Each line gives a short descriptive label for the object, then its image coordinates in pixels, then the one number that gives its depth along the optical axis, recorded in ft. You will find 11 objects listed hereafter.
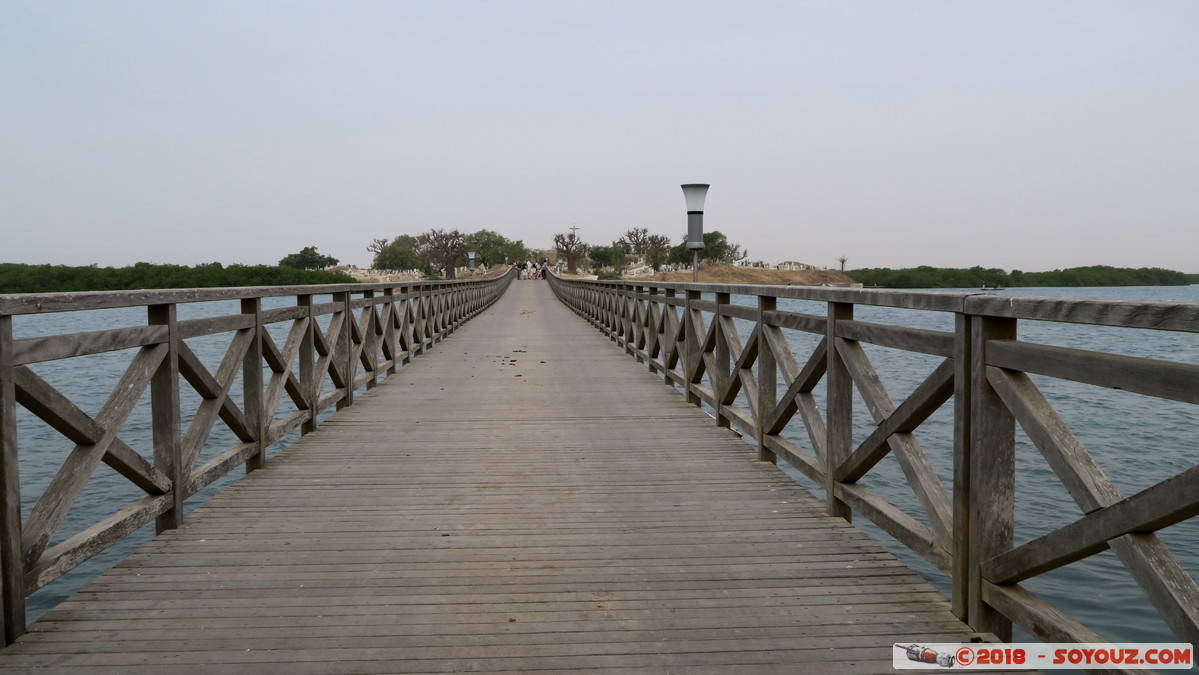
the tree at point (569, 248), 388.16
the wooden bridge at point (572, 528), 8.54
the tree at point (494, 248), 402.72
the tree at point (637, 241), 419.95
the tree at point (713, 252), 333.07
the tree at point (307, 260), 435.94
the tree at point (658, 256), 352.57
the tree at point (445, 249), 369.50
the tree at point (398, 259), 361.92
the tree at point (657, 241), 398.33
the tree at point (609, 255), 399.65
